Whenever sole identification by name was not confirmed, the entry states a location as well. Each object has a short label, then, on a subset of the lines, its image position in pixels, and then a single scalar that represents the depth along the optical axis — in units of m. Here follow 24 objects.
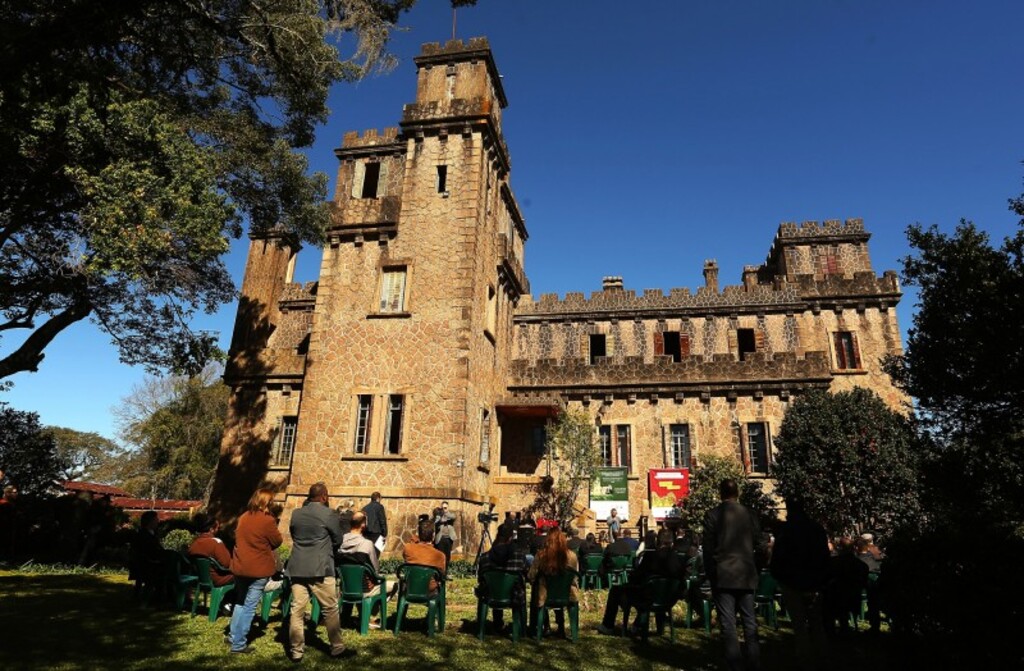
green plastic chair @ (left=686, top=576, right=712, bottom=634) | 8.48
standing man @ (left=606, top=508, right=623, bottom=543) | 17.49
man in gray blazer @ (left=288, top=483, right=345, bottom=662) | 6.13
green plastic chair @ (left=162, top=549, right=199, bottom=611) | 8.20
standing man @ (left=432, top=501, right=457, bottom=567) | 12.29
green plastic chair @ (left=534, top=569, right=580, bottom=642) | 7.57
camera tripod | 15.80
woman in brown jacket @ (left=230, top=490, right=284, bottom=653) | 6.29
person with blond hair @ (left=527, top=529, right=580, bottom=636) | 7.55
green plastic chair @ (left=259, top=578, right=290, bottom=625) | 7.57
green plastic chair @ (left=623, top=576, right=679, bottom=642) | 7.73
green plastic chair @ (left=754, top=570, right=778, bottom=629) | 8.79
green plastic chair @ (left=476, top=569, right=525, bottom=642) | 7.39
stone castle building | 17.52
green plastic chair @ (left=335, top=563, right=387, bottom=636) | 7.30
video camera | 16.23
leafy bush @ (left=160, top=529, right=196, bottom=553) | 16.13
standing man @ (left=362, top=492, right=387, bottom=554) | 11.49
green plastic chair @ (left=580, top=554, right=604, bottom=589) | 11.23
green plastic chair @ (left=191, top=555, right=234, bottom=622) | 7.58
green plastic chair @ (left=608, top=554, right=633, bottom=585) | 10.85
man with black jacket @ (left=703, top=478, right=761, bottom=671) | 5.66
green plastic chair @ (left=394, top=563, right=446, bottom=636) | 7.42
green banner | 20.70
